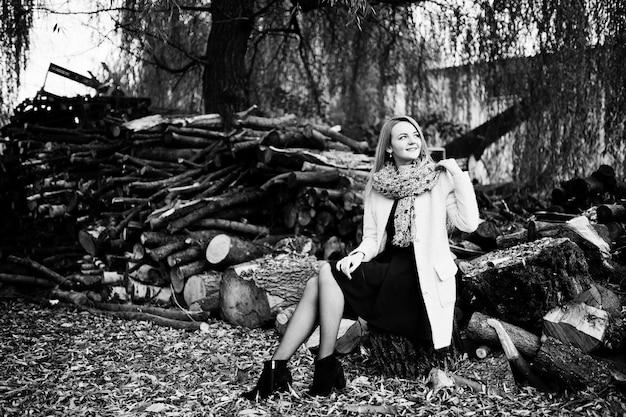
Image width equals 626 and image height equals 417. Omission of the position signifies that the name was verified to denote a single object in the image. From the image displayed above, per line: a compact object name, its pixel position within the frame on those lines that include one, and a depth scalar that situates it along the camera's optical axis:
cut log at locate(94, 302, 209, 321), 5.05
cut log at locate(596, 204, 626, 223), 4.64
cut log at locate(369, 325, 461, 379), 3.51
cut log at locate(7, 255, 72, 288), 6.27
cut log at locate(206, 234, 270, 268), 5.26
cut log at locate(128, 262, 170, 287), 5.68
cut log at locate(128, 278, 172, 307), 5.55
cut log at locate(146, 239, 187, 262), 5.41
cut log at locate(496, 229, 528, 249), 4.39
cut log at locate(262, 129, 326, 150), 5.97
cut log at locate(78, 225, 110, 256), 6.08
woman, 3.32
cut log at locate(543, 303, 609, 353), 3.36
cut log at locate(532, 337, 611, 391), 3.14
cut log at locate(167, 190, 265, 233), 5.48
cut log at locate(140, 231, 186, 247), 5.54
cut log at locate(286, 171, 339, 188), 5.36
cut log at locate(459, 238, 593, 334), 3.53
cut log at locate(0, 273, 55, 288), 6.35
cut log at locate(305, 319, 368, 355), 4.05
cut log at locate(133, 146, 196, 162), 6.70
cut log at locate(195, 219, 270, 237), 5.62
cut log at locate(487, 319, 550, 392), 3.37
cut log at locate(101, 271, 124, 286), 6.00
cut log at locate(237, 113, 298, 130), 6.73
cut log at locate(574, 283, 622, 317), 3.64
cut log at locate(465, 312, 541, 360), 3.53
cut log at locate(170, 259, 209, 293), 5.31
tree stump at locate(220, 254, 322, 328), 4.75
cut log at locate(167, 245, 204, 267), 5.32
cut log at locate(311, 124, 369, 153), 7.36
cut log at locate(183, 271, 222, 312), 5.17
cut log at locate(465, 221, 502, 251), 4.70
